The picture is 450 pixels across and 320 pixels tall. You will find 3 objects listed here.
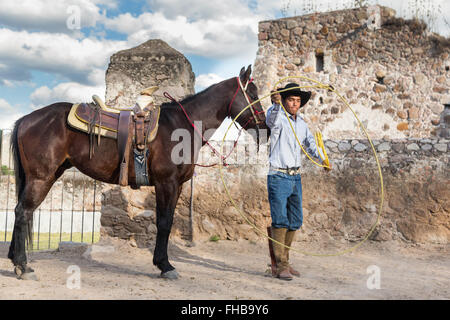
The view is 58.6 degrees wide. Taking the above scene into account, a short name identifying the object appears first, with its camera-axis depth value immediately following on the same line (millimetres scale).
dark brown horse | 3908
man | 4016
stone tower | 5844
